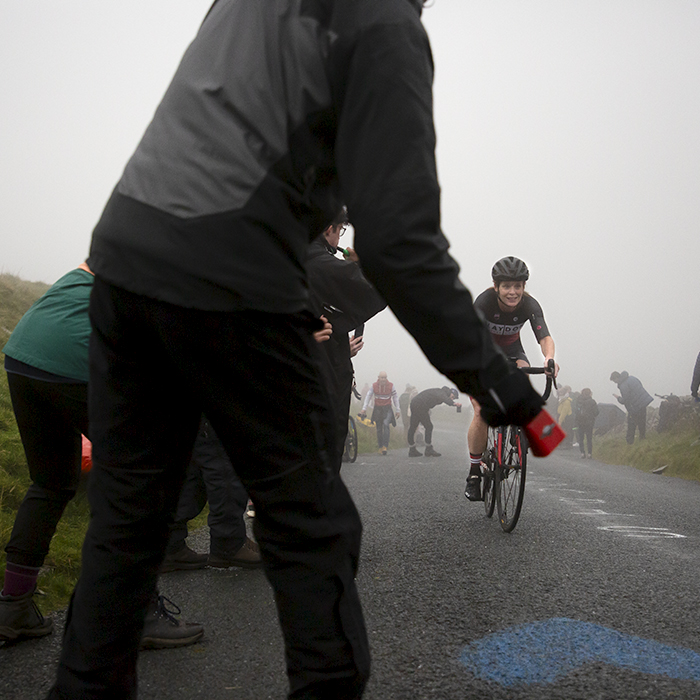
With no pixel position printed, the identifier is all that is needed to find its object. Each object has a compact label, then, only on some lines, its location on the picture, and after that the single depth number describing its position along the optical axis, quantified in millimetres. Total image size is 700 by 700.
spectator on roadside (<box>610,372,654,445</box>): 17734
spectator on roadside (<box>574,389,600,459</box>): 18594
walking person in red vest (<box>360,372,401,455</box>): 17109
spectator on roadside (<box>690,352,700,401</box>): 10203
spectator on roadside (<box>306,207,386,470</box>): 3830
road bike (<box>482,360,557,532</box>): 4984
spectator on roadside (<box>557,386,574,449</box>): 21755
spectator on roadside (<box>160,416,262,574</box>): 3619
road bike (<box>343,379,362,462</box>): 12531
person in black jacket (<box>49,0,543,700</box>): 1158
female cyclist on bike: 5629
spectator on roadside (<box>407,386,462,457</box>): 16484
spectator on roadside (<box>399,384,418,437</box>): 22919
